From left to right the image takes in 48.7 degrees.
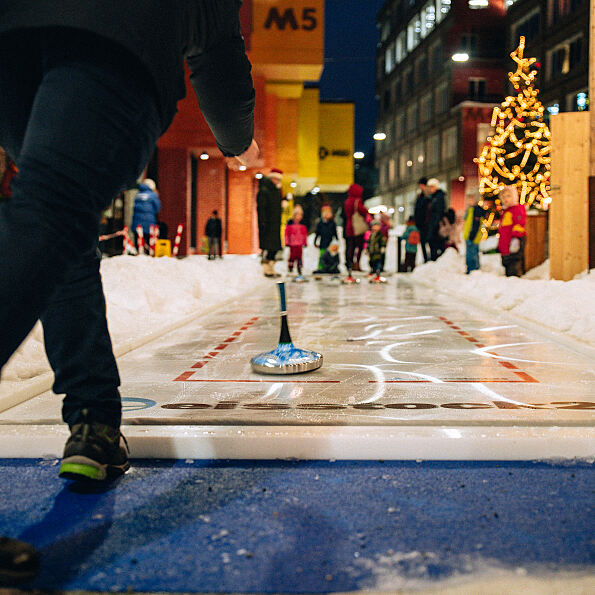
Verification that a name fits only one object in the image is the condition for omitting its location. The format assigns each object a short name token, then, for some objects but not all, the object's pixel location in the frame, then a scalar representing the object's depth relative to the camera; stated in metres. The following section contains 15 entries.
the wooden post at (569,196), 9.24
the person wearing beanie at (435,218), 15.45
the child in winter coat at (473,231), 12.88
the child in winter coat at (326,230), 16.08
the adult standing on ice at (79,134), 1.44
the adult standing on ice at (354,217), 14.09
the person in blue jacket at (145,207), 15.55
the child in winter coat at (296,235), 14.88
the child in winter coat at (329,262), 16.08
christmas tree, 19.80
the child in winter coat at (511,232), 11.06
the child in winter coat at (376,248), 14.00
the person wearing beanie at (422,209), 16.03
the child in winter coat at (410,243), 16.59
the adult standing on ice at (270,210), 13.38
